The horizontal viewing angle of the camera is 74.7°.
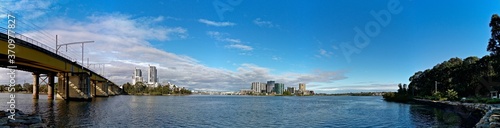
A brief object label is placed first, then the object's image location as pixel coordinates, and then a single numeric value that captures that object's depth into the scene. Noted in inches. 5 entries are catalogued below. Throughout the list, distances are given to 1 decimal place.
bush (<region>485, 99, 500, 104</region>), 2067.2
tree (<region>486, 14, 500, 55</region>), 2181.3
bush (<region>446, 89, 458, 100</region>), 3033.0
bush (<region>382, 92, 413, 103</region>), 4383.1
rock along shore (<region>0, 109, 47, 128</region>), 928.7
